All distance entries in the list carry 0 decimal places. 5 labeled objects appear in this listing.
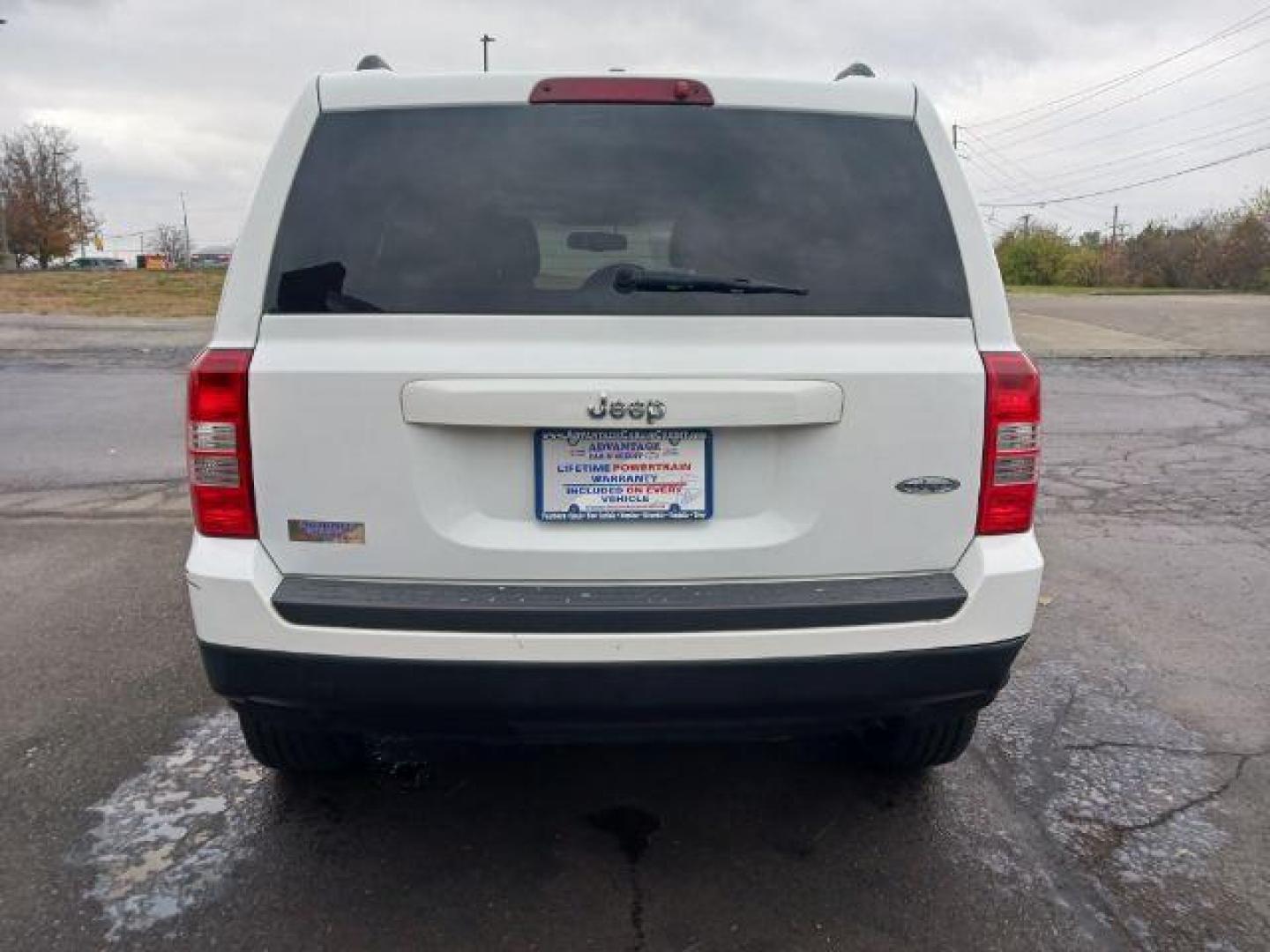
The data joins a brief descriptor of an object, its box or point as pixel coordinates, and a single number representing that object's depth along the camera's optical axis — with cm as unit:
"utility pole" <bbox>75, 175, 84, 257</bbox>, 6862
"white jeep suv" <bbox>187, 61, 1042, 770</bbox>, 231
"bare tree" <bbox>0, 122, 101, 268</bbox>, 6525
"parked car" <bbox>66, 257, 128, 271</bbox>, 8194
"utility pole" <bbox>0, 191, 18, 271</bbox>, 5775
